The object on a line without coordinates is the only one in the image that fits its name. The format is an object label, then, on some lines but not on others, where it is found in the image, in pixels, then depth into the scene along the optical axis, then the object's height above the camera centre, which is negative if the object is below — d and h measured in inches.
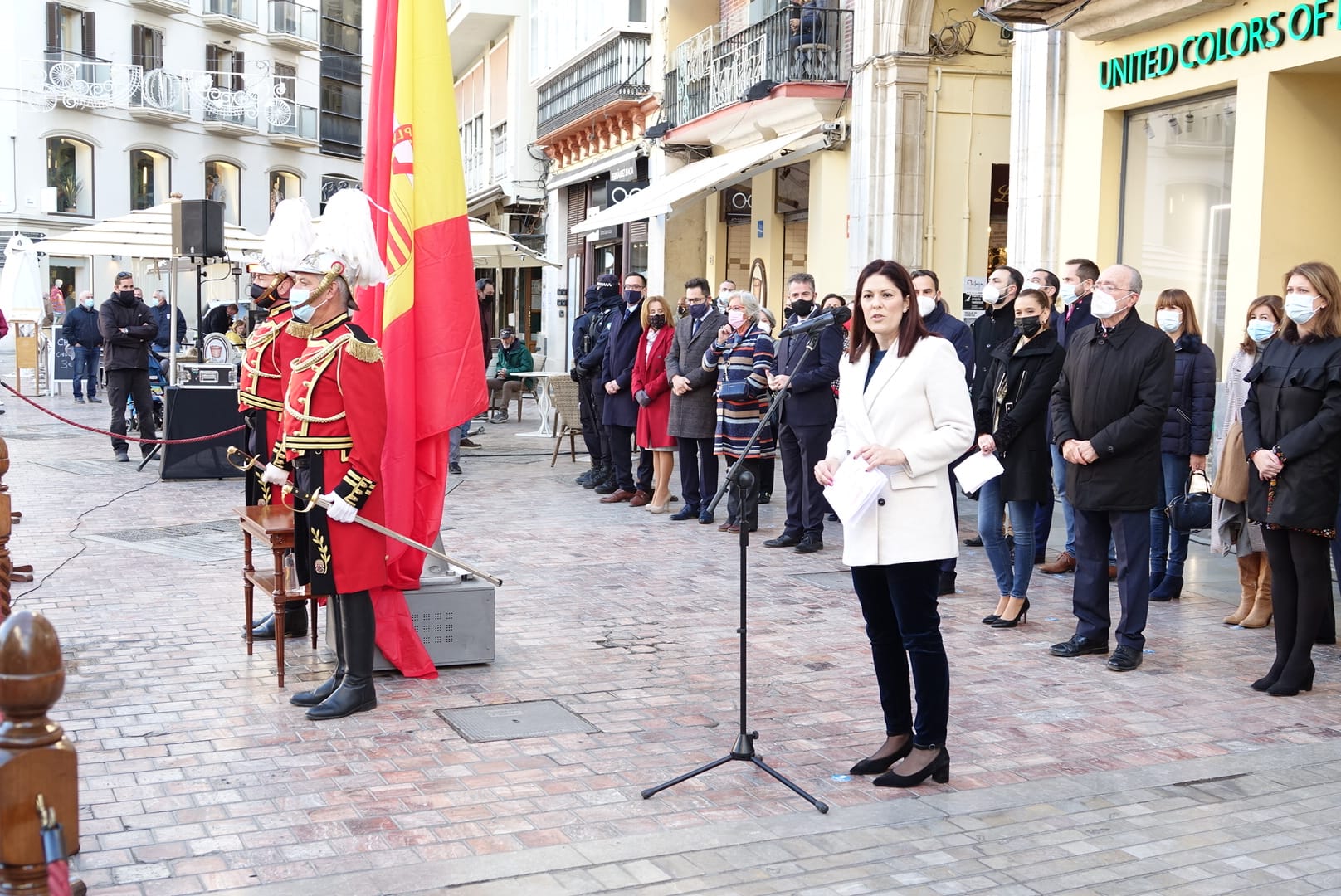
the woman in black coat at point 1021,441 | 316.8 -20.3
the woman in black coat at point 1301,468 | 259.1 -20.2
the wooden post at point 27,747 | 100.8 -30.0
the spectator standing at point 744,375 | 434.9 -8.1
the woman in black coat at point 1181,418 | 338.3 -15.0
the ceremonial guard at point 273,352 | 246.1 -2.2
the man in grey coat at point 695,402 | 457.7 -17.7
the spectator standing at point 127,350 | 606.9 -5.2
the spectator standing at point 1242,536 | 318.0 -40.5
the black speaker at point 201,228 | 576.1 +45.6
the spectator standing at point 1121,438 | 272.7 -16.3
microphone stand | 199.2 -55.4
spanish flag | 264.5 +13.8
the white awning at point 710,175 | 706.2 +93.9
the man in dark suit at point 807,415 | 412.5 -19.2
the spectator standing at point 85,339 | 909.2 -1.5
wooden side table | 252.2 -37.6
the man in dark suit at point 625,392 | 503.8 -16.4
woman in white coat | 198.1 -15.6
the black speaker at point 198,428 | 544.4 -34.5
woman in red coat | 482.6 -14.9
